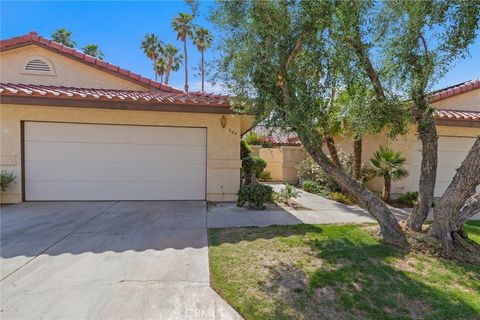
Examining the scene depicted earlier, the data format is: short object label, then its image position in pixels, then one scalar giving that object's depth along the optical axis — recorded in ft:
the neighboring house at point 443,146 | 37.93
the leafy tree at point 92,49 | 109.91
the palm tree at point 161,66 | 123.54
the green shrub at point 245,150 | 42.09
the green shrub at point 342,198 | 35.06
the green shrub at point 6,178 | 29.50
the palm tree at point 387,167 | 34.42
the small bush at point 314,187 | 40.64
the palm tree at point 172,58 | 122.72
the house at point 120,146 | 30.53
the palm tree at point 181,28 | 100.32
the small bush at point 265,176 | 59.21
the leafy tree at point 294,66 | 18.22
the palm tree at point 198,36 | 99.12
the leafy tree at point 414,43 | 17.24
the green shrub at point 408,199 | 34.96
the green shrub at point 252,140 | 69.57
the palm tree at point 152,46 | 120.47
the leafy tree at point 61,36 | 98.89
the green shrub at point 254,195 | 29.63
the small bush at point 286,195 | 33.58
